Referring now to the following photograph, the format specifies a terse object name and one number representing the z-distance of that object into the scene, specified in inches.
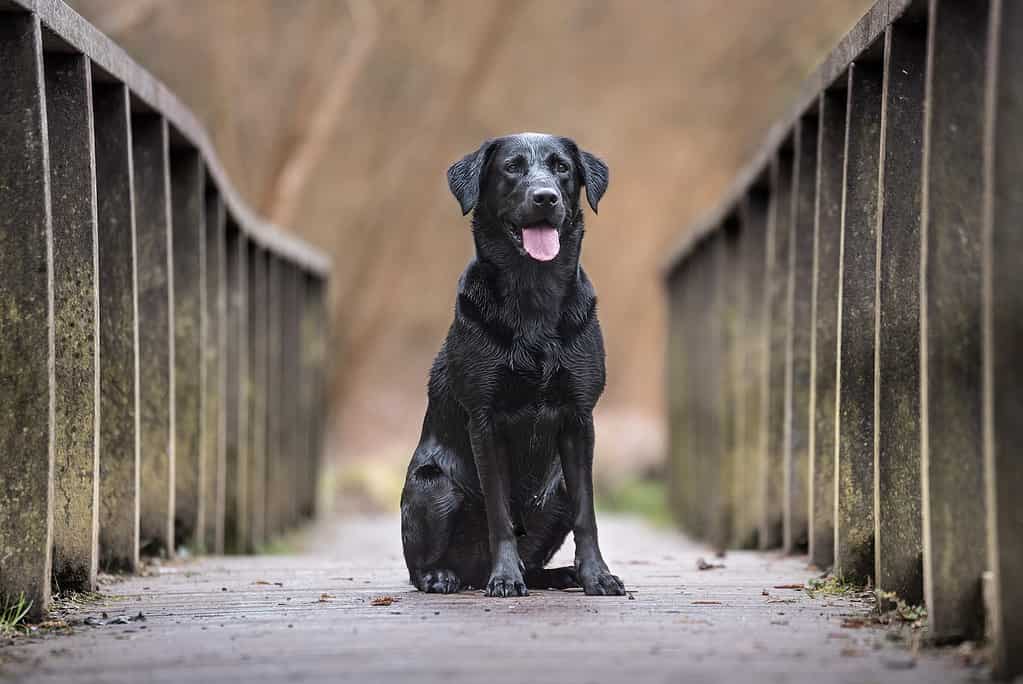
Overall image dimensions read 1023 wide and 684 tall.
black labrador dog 463.2
